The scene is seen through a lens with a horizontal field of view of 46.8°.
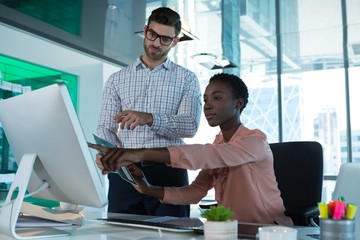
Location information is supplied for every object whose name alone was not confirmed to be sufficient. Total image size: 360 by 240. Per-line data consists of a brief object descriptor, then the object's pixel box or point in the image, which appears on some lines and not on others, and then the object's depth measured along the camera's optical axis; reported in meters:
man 1.82
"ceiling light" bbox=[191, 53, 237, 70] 5.47
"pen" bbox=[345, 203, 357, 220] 0.82
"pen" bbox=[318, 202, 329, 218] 0.83
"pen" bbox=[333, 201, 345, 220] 0.82
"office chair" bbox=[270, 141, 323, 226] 2.02
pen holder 0.80
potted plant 0.91
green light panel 3.84
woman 1.33
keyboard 1.17
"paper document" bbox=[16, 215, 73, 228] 1.18
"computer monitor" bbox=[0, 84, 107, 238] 1.03
